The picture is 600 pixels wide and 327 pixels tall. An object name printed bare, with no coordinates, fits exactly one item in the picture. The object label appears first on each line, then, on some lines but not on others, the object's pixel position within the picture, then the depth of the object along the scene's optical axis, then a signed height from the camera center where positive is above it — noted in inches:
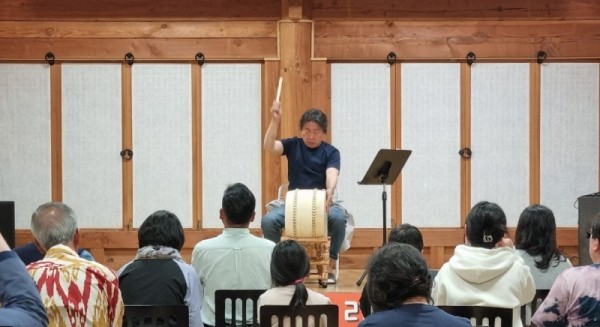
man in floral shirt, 214.4 -18.7
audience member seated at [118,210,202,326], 287.2 -22.7
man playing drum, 487.4 -5.7
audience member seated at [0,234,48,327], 135.1 -12.2
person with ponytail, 271.9 -22.0
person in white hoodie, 297.3 -23.3
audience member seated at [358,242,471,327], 199.7 -18.2
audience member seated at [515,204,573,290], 349.6 -21.9
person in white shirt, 333.0 -23.8
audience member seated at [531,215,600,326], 245.8 -23.2
